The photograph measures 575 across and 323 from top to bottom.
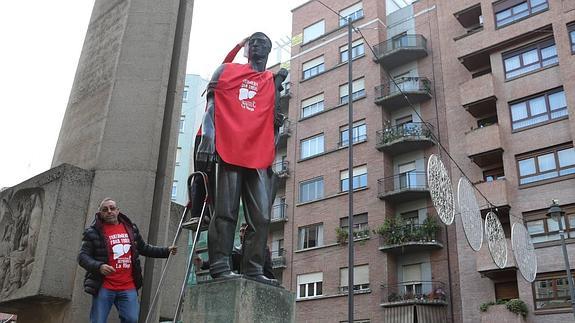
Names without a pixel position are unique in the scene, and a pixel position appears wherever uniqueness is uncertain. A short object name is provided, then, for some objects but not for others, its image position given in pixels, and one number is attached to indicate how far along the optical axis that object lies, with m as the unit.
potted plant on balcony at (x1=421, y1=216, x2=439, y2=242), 31.74
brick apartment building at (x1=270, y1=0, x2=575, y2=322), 28.70
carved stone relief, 6.98
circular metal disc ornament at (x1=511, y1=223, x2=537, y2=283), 20.78
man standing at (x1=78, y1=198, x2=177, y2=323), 5.45
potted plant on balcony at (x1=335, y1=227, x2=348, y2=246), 35.09
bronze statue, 5.55
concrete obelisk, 7.29
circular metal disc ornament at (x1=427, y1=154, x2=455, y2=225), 16.20
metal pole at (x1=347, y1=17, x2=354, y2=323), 20.00
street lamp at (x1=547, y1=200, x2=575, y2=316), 19.83
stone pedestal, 5.05
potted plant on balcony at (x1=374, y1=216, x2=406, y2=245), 32.34
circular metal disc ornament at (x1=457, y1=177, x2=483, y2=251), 17.00
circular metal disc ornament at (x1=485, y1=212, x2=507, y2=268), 19.52
